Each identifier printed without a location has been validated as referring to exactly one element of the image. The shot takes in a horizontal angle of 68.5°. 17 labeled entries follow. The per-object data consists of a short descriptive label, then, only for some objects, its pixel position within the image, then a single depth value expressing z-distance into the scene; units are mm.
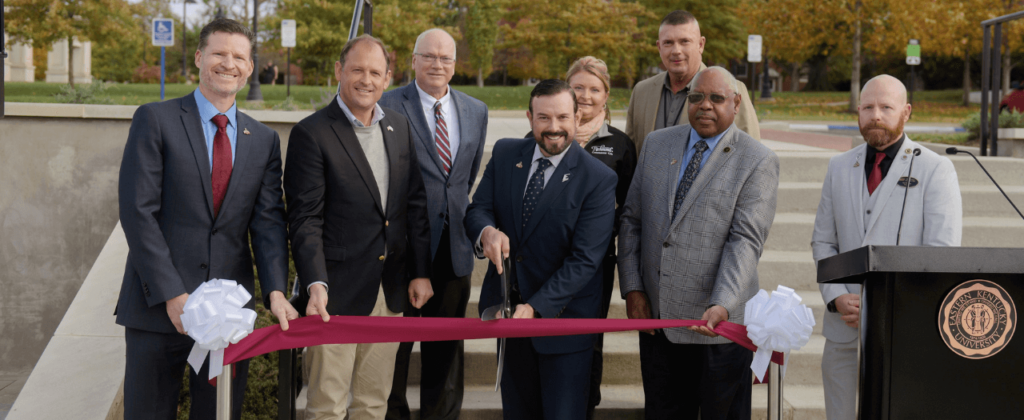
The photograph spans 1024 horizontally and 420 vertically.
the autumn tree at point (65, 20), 18625
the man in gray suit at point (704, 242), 3361
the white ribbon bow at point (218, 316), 2615
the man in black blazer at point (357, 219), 3428
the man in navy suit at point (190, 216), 3088
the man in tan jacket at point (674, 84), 4453
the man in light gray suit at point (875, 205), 3281
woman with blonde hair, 4137
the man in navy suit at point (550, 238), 3359
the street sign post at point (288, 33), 16359
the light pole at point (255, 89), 18764
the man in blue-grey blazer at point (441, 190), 4176
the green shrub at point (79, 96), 8984
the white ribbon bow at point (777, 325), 2684
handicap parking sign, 12711
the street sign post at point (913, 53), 21438
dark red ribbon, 2990
